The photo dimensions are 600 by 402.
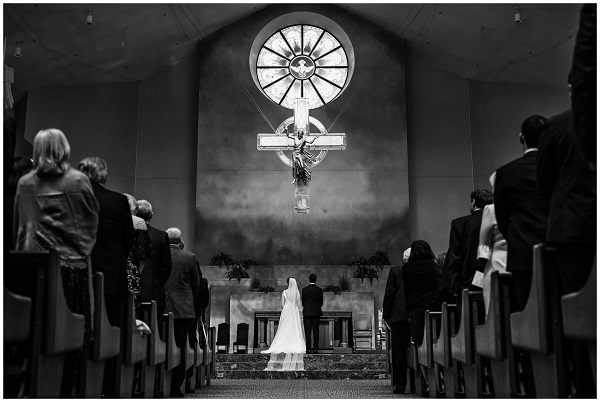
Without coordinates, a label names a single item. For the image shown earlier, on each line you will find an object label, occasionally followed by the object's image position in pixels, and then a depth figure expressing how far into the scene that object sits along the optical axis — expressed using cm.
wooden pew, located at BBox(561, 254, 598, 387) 256
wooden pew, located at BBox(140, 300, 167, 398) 480
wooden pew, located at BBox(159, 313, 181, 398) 537
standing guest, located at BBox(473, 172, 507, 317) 419
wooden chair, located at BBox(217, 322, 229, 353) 1398
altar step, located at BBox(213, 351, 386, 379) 1096
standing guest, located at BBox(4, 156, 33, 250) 335
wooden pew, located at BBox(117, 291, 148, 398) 411
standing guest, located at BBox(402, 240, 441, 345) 612
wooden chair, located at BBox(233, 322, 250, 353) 1397
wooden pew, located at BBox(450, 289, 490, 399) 418
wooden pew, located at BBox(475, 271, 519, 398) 358
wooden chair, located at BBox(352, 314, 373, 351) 1527
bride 1129
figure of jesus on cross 1326
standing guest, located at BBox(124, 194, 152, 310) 445
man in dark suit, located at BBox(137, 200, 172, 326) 527
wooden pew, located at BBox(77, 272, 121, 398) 353
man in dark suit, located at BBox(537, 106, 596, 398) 276
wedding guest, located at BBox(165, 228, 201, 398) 596
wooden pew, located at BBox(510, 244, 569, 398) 294
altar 1480
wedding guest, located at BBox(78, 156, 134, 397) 402
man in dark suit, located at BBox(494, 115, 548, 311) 348
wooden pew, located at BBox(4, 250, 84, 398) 292
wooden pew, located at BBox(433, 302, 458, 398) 482
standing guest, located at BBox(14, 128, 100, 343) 337
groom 1206
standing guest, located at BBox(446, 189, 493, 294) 489
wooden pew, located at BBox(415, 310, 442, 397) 551
